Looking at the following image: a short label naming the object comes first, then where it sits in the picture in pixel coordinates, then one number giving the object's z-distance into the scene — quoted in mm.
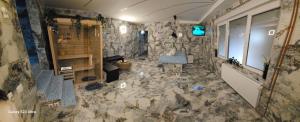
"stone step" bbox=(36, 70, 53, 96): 2152
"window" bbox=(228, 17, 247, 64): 3287
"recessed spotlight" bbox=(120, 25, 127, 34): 6529
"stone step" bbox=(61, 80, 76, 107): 2525
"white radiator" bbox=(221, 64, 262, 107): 2357
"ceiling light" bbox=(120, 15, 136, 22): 5533
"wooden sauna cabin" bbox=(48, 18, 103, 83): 3342
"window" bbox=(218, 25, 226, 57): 4344
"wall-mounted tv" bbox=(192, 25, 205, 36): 6089
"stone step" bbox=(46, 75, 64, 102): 2354
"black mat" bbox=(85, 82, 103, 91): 3309
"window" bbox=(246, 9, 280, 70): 2308
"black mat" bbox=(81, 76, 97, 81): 3791
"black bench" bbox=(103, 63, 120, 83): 3761
